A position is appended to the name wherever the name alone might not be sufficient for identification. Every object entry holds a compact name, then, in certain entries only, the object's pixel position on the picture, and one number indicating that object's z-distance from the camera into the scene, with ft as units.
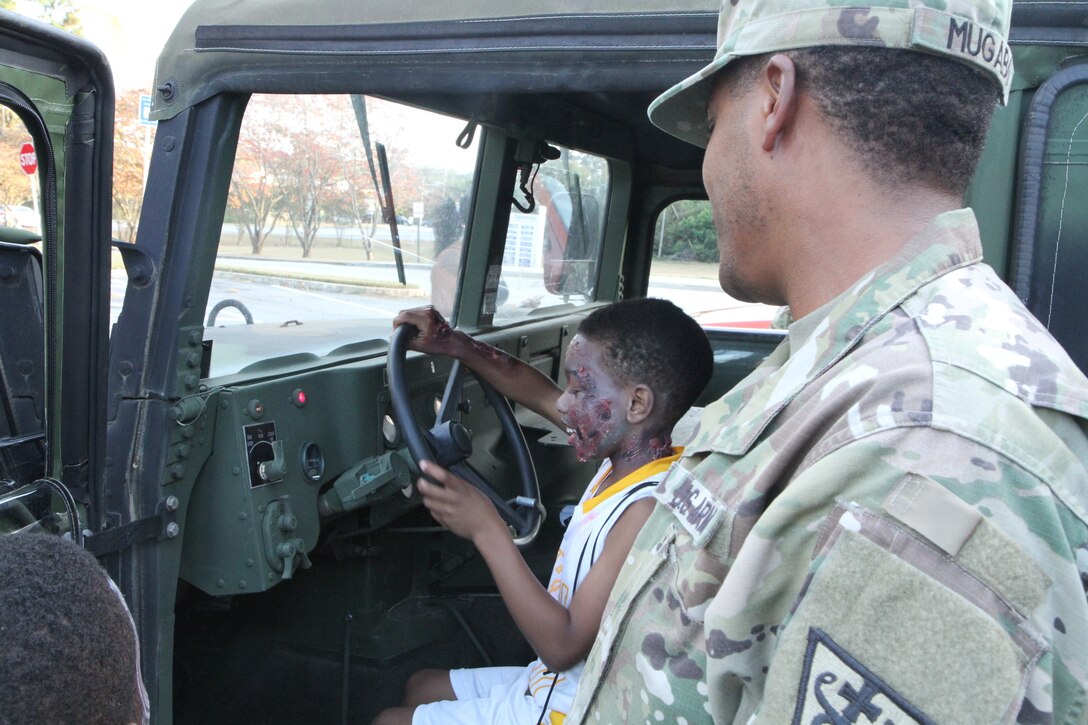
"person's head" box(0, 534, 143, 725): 2.76
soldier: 2.24
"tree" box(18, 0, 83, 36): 48.67
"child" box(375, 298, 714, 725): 5.47
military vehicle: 4.72
